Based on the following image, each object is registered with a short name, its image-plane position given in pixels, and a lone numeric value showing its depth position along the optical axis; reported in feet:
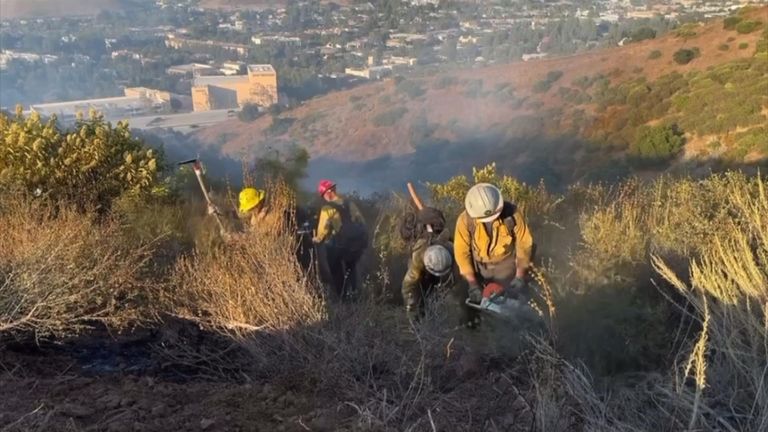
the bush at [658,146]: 84.79
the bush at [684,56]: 123.44
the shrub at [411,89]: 154.71
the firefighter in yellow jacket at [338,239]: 23.09
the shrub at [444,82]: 157.89
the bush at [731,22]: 128.25
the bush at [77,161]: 26.21
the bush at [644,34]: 153.07
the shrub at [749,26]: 124.16
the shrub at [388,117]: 138.82
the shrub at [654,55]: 131.23
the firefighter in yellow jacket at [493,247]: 19.06
